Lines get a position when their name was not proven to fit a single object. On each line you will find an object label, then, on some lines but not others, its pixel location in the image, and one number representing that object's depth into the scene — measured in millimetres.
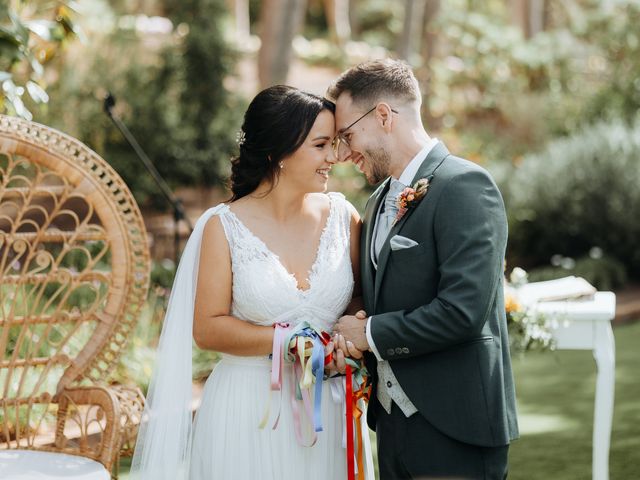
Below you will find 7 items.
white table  3873
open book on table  4109
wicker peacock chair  3432
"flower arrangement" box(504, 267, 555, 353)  4008
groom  2625
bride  2977
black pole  5031
